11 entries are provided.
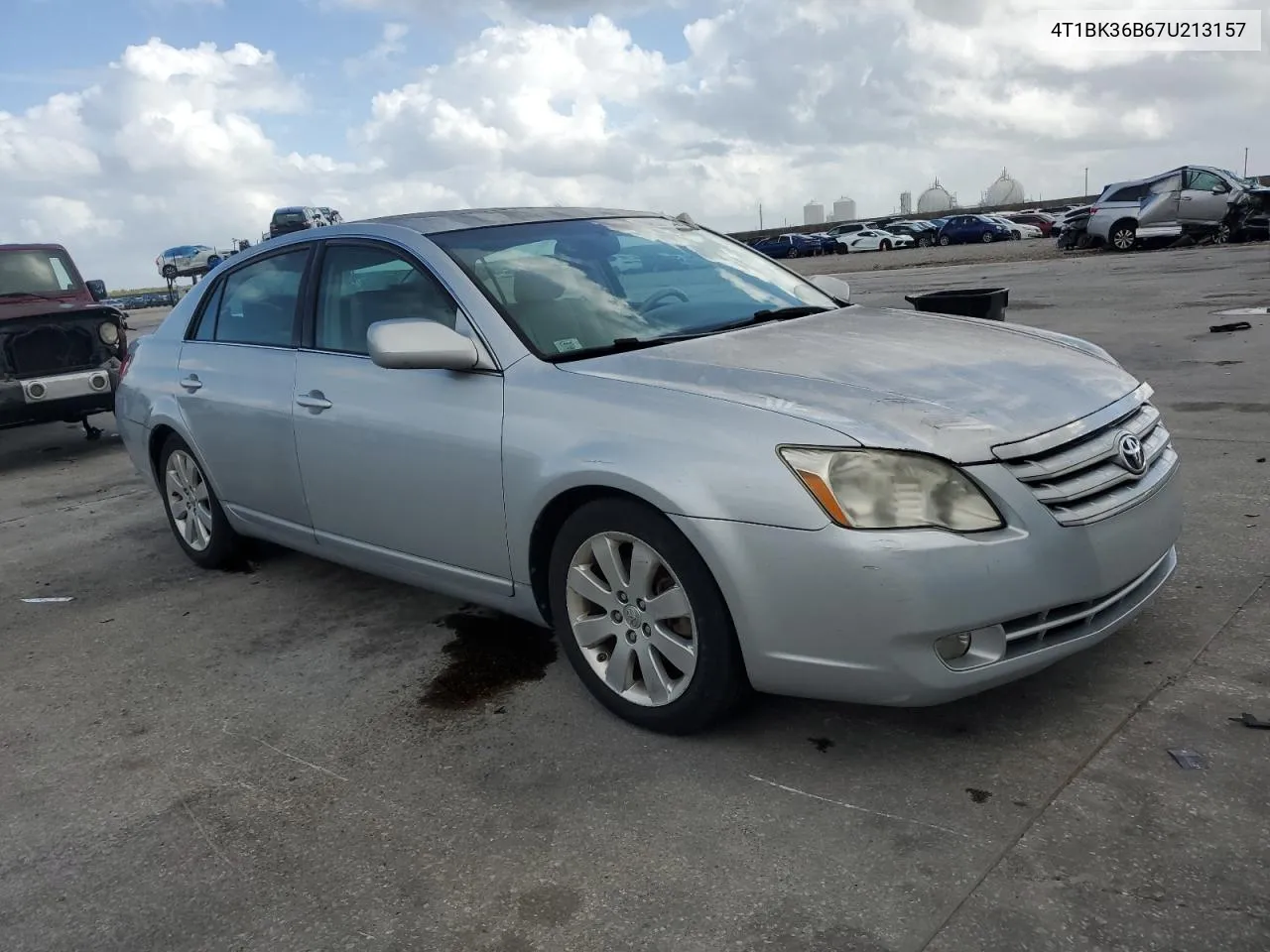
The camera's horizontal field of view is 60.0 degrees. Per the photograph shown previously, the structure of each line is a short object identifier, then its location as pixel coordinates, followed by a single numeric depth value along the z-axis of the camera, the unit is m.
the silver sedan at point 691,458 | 2.73
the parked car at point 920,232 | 47.69
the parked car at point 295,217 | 39.28
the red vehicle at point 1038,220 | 47.83
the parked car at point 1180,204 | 23.03
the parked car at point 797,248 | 51.12
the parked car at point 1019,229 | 44.72
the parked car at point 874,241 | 48.06
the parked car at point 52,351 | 9.02
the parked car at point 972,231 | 44.25
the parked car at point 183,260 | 45.31
